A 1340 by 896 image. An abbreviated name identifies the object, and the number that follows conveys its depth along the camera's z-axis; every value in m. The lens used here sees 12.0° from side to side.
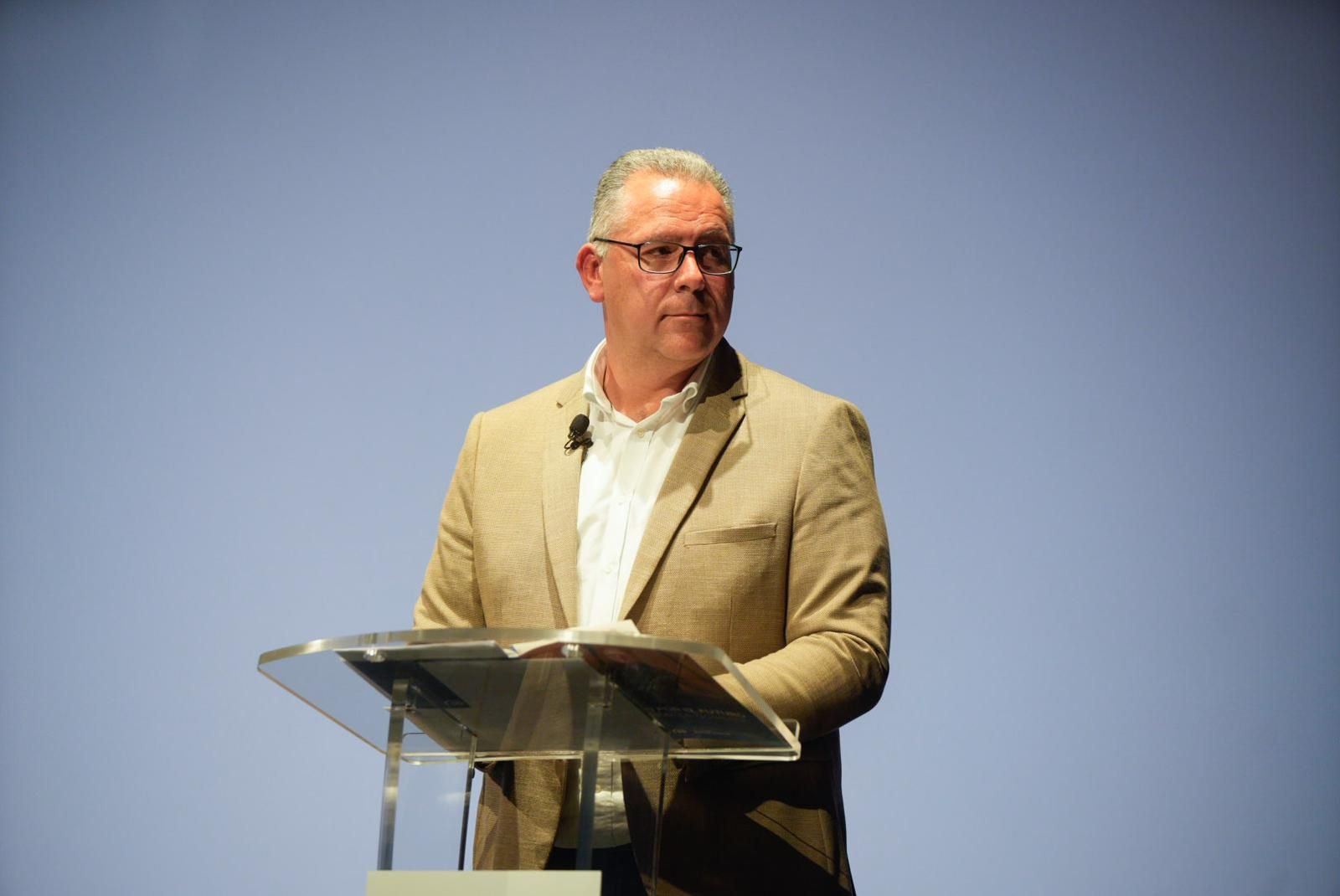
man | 7.01
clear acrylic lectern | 6.64
